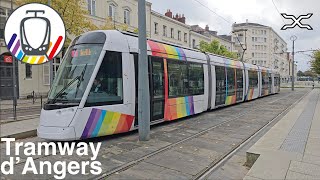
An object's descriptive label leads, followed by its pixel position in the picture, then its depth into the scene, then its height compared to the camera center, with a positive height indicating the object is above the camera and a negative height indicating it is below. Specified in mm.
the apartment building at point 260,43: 94250 +14204
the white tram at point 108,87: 6793 -109
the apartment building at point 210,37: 51094 +9505
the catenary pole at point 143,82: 7727 +46
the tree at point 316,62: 32094 +2579
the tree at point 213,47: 38156 +5166
